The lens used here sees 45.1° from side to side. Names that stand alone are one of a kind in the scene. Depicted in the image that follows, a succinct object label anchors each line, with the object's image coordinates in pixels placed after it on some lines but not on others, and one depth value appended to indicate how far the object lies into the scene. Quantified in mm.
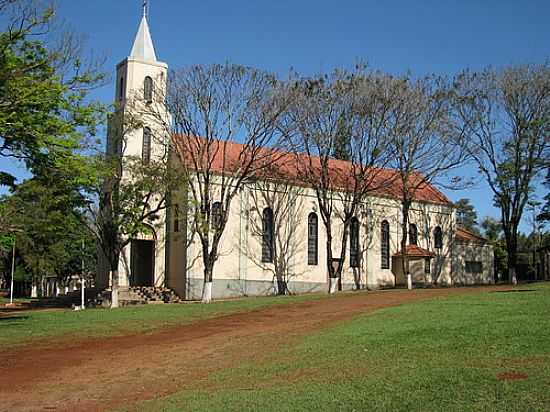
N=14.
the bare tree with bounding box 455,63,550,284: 42594
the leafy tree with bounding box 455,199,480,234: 102438
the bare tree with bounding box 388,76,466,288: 40938
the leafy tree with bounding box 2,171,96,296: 26188
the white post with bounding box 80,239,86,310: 39275
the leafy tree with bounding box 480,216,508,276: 69750
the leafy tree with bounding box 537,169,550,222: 45656
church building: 41781
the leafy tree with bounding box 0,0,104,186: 21125
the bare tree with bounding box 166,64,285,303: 37688
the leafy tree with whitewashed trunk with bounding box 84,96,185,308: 36094
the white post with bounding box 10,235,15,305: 55569
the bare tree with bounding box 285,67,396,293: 39875
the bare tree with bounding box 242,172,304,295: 44562
